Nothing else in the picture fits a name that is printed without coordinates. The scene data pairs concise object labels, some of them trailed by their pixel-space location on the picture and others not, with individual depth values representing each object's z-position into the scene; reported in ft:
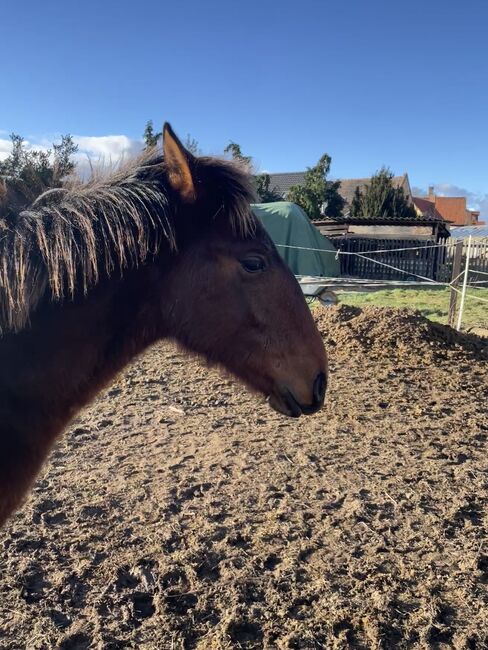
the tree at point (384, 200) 108.58
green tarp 62.34
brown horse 5.92
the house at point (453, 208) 270.87
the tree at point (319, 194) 106.52
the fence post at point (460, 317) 32.22
